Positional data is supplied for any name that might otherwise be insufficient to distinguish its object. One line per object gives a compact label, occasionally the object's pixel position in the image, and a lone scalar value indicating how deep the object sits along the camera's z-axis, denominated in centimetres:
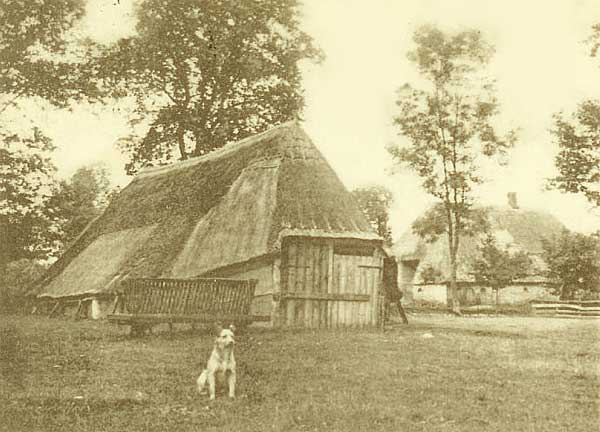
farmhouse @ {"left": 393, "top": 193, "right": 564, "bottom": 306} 4147
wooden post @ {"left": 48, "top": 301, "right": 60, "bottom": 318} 2109
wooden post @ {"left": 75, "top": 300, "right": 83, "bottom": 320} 1936
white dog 792
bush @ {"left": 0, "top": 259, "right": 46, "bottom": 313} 2378
